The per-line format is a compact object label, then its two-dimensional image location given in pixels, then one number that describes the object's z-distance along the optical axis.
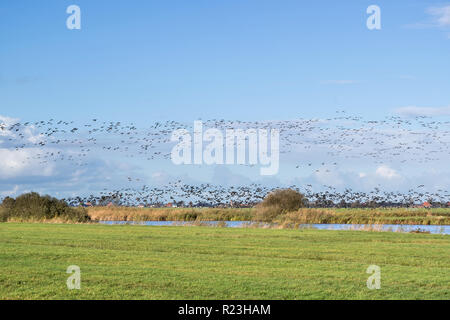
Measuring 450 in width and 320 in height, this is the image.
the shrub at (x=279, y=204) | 65.38
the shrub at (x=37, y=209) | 62.12
